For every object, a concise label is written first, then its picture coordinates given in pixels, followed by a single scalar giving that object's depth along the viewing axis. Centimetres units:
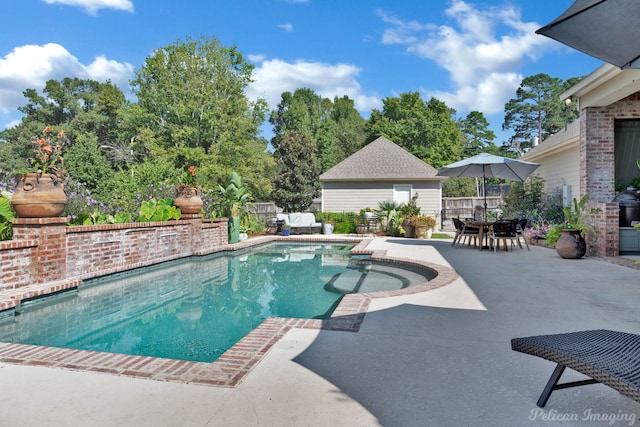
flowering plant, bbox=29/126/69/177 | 638
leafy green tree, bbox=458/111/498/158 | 4100
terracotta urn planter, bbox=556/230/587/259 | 823
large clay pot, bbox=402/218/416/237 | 1528
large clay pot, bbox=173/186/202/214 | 1031
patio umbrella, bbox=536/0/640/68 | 277
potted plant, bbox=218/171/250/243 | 1263
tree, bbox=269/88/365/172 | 3791
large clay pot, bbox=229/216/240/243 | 1263
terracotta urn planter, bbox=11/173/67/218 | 608
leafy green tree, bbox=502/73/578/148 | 3922
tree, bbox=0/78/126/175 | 3353
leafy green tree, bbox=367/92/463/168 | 3366
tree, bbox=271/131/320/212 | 2617
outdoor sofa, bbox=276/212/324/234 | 1683
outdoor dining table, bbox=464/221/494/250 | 1008
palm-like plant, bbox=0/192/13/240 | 647
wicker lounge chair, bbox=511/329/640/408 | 184
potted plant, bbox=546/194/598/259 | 826
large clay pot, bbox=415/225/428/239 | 1507
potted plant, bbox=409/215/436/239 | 1507
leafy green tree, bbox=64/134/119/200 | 1875
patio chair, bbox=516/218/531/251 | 1032
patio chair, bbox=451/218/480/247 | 1078
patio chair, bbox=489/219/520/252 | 991
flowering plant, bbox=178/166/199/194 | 1046
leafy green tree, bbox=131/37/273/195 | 2425
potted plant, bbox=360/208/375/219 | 1675
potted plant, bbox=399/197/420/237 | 1534
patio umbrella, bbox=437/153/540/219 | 1038
